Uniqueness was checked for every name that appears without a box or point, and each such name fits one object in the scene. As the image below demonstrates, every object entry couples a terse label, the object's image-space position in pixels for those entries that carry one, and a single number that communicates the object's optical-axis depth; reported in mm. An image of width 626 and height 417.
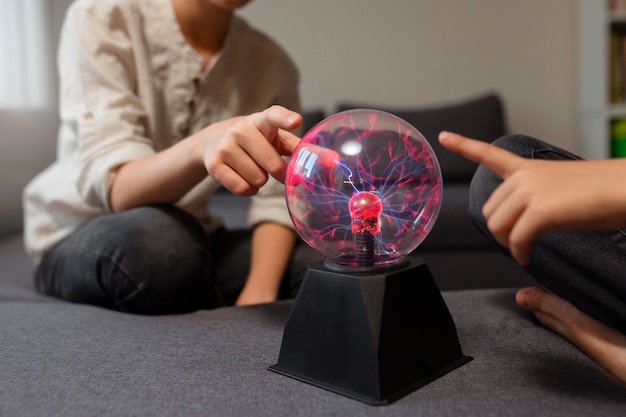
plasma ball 707
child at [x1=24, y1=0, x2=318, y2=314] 982
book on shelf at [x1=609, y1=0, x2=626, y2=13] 2809
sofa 640
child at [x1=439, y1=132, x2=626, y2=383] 575
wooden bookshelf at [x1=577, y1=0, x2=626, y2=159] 2805
